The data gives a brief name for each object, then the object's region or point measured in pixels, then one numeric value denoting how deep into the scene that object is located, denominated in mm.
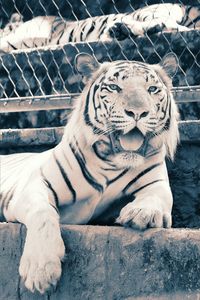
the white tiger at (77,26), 8034
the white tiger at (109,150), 4342
